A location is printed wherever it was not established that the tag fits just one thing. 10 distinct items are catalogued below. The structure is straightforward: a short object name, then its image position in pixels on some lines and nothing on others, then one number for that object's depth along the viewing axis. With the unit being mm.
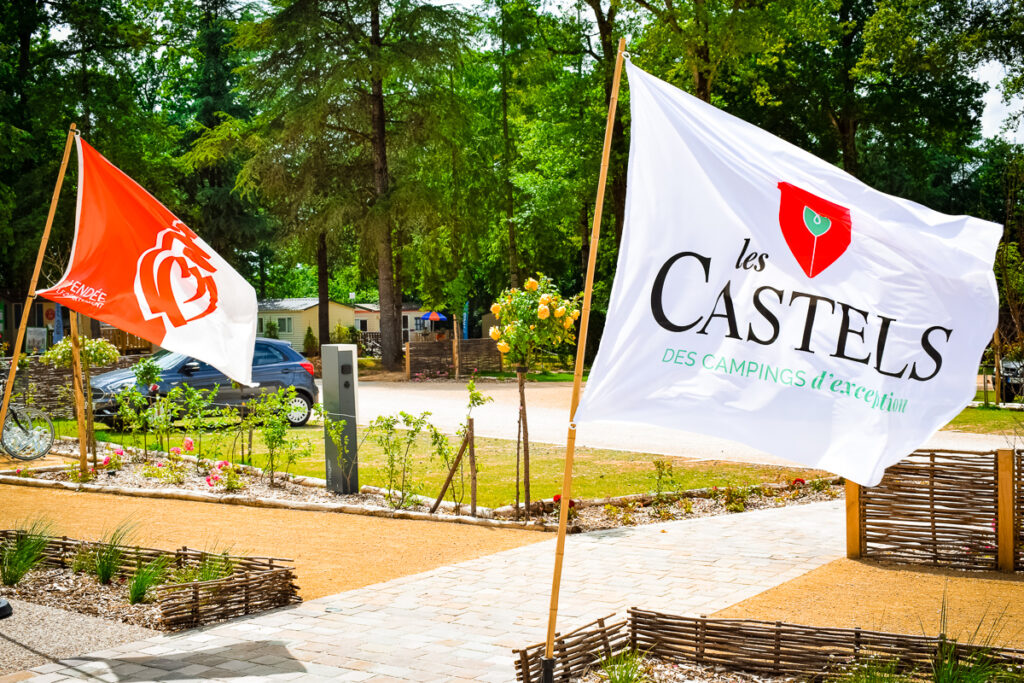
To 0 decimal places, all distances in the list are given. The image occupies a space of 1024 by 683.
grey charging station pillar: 11461
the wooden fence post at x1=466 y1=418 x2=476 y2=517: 9883
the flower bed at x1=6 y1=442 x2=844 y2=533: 10008
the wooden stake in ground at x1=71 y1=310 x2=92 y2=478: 12305
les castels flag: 4418
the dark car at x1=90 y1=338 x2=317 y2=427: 17453
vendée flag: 7621
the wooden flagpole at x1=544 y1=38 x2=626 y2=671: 4395
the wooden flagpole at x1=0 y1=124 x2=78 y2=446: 6980
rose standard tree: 9939
